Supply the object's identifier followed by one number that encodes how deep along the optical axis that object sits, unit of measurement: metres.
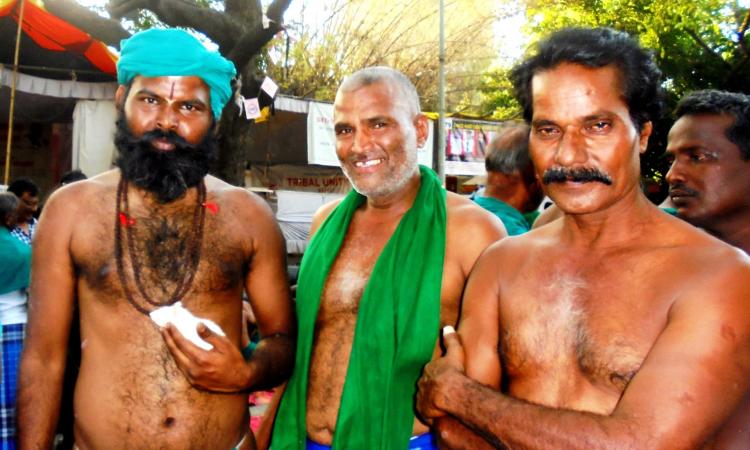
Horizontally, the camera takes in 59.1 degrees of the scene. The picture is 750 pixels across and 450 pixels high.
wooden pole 7.84
